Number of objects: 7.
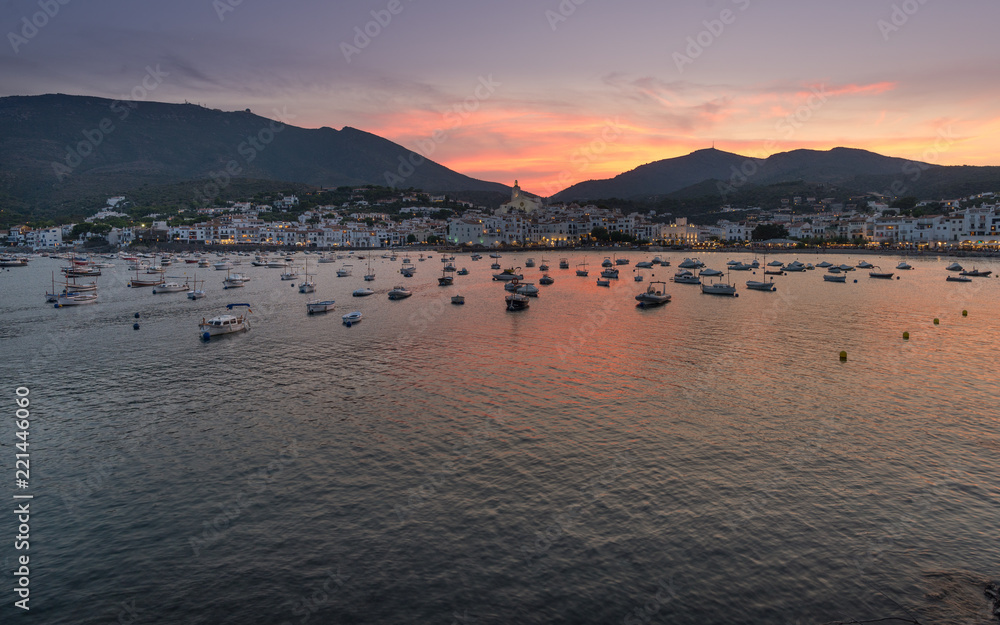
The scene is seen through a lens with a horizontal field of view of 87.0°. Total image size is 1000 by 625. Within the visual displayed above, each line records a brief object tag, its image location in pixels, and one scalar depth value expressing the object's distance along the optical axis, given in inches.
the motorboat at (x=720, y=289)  2272.4
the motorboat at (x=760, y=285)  2418.2
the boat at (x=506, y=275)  2950.3
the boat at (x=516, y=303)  1855.3
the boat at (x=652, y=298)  1975.9
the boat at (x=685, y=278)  2706.4
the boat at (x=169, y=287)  2456.9
